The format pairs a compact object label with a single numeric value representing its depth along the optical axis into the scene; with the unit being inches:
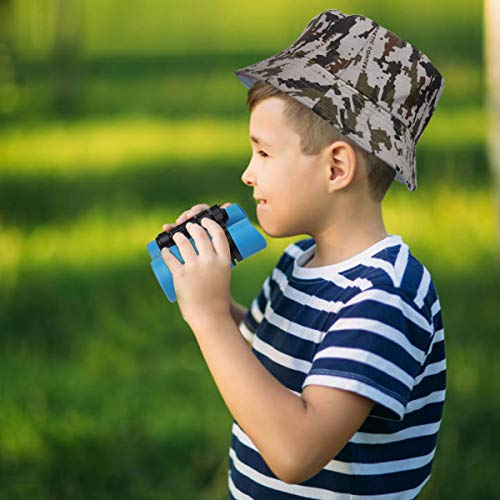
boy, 66.9
